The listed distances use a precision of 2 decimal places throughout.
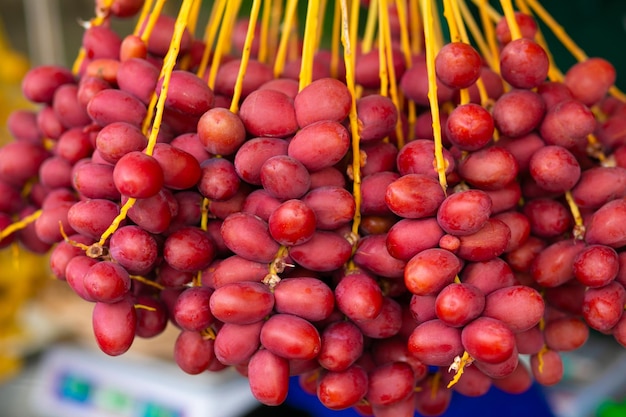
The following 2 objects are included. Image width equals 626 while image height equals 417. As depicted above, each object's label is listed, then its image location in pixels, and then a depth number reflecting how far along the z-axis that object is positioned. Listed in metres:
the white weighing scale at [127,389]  1.60
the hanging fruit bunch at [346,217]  0.52
